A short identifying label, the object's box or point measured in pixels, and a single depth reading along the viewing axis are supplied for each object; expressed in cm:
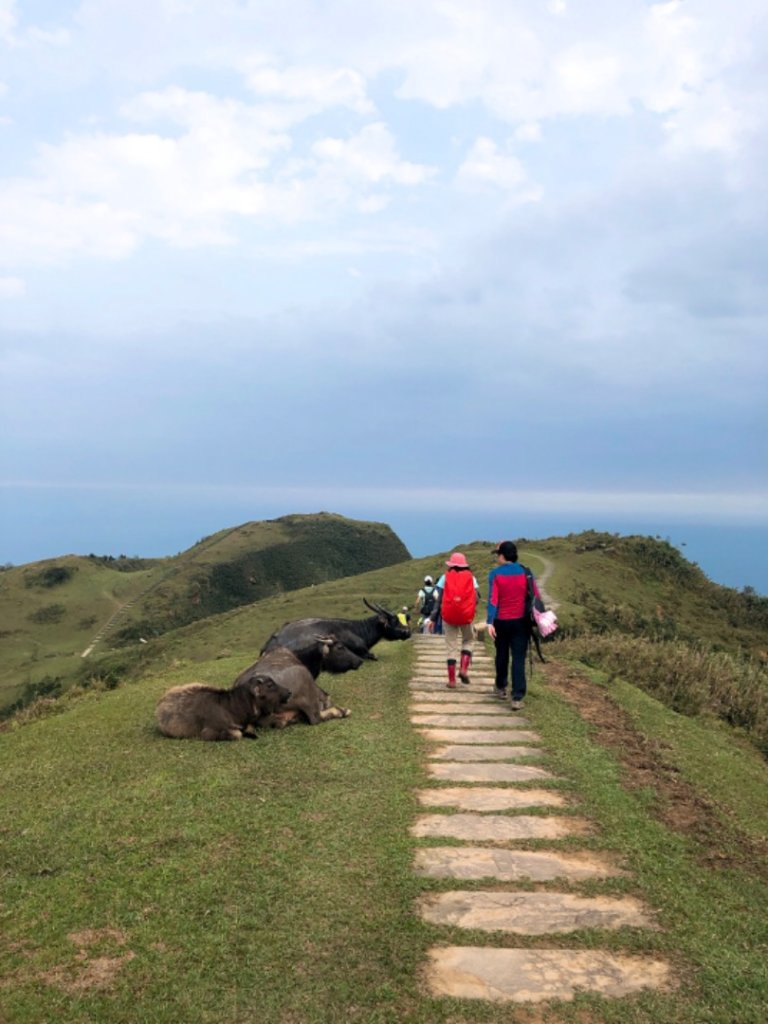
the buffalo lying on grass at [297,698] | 988
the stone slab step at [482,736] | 940
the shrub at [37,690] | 3894
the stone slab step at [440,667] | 1438
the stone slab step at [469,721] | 1011
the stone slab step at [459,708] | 1083
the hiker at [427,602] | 2077
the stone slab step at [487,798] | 719
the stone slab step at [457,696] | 1152
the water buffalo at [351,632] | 1316
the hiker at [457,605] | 1195
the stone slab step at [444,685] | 1250
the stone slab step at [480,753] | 869
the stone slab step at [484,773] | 794
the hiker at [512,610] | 1085
